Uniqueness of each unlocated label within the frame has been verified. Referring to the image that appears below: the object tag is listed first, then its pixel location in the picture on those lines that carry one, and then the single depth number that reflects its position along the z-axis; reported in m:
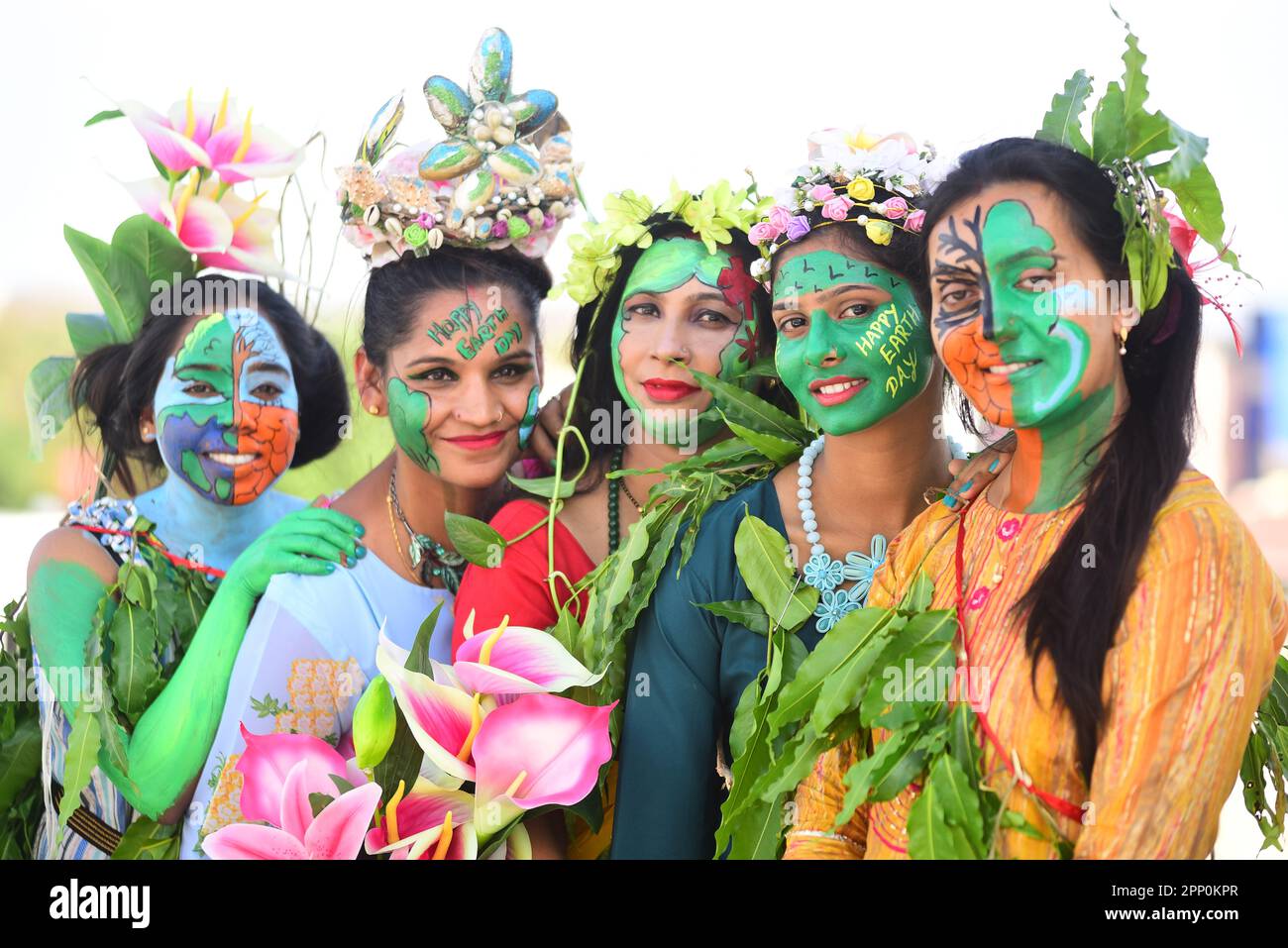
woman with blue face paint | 3.20
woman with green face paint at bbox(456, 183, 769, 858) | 3.04
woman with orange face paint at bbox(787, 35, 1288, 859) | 2.26
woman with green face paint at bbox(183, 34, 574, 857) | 3.17
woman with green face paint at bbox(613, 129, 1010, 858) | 2.78
